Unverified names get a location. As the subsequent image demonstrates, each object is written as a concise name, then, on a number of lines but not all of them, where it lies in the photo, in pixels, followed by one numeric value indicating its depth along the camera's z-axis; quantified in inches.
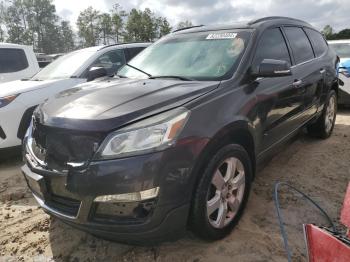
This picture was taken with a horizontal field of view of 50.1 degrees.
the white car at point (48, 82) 194.7
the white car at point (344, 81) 289.0
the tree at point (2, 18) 1929.1
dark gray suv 93.4
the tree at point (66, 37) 2117.4
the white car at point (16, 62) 287.7
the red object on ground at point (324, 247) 69.1
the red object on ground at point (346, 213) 78.7
